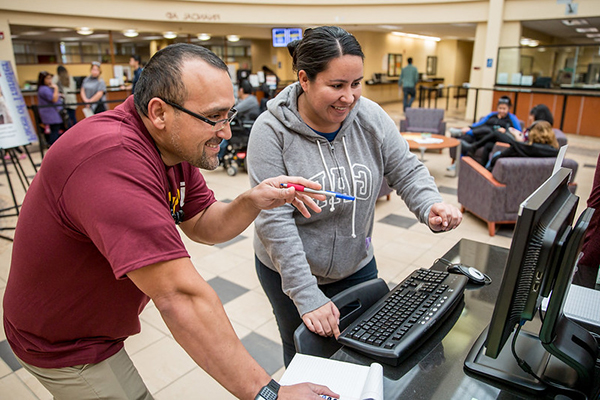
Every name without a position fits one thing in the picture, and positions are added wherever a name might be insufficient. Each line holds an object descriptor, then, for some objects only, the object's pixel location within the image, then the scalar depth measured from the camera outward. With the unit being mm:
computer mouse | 1459
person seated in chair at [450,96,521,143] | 5859
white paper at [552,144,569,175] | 1050
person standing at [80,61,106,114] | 8242
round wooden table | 5855
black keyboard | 1091
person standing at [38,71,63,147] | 7293
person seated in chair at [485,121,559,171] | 3969
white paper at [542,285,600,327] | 1216
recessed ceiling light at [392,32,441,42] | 17031
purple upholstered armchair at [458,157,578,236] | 3885
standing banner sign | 3775
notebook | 939
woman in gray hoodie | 1295
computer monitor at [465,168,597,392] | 804
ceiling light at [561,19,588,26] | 11273
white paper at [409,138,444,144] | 6060
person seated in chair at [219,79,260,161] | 6367
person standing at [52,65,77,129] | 8680
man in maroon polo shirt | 802
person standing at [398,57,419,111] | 12195
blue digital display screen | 11609
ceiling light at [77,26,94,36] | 10733
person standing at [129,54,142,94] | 9796
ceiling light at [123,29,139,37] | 11630
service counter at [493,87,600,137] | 9258
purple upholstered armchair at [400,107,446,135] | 7492
